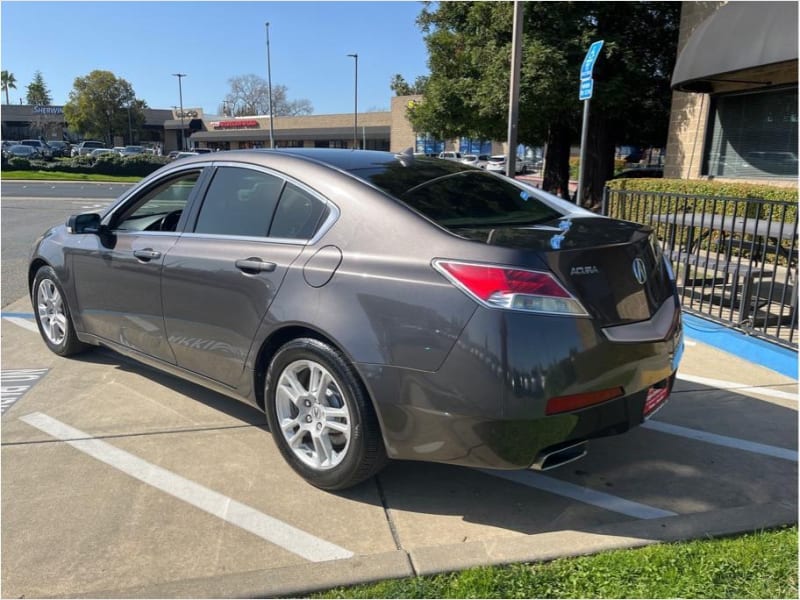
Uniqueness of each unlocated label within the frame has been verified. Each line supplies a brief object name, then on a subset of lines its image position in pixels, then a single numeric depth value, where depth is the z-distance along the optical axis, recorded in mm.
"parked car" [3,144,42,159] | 46584
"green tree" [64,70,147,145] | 69875
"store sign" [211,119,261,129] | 67188
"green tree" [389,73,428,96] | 30250
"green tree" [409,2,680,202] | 14227
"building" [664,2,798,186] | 9242
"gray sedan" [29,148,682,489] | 2611
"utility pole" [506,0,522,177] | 10906
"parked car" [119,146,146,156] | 53838
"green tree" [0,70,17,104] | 103125
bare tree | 97875
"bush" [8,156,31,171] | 38438
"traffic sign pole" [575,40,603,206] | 7794
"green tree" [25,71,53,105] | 100562
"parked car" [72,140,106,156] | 54700
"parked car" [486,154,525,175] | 38925
